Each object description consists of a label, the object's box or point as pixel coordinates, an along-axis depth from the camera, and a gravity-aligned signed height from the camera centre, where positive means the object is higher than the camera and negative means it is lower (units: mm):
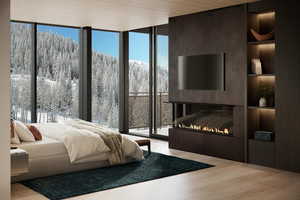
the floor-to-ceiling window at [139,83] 8562 +423
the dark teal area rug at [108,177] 4467 -997
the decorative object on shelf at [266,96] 5719 +68
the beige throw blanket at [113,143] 5553 -606
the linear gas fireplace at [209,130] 6086 -500
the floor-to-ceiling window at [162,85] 8008 +348
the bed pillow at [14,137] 4965 -468
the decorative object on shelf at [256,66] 5836 +532
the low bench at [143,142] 6118 -668
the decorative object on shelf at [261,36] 5680 +978
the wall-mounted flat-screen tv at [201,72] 6324 +498
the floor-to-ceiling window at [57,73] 7977 +616
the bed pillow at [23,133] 5176 -426
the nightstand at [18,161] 4152 -659
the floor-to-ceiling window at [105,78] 8812 +544
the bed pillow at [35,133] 5334 -440
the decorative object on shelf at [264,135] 5648 -524
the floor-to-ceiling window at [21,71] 7551 +610
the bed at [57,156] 4914 -762
